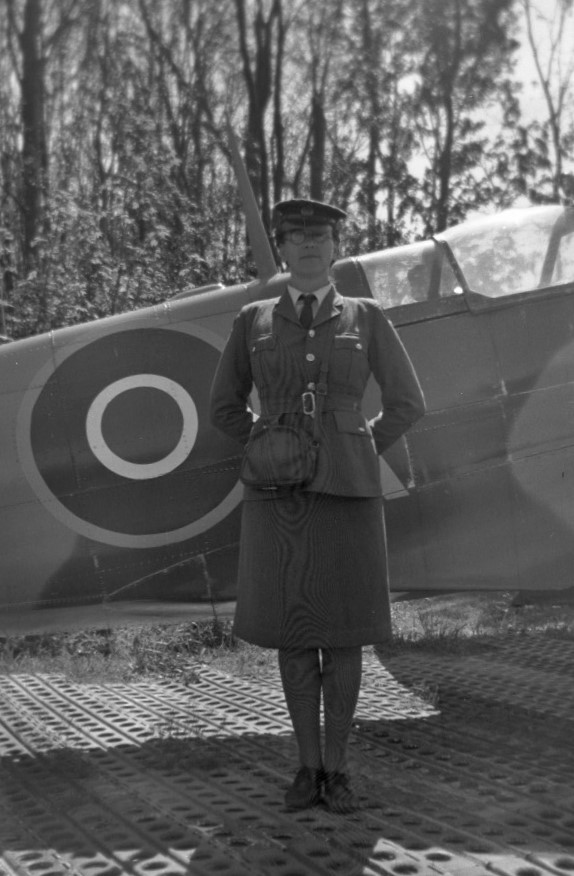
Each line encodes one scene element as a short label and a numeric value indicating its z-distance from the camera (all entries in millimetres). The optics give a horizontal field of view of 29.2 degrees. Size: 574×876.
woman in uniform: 3289
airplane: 4266
